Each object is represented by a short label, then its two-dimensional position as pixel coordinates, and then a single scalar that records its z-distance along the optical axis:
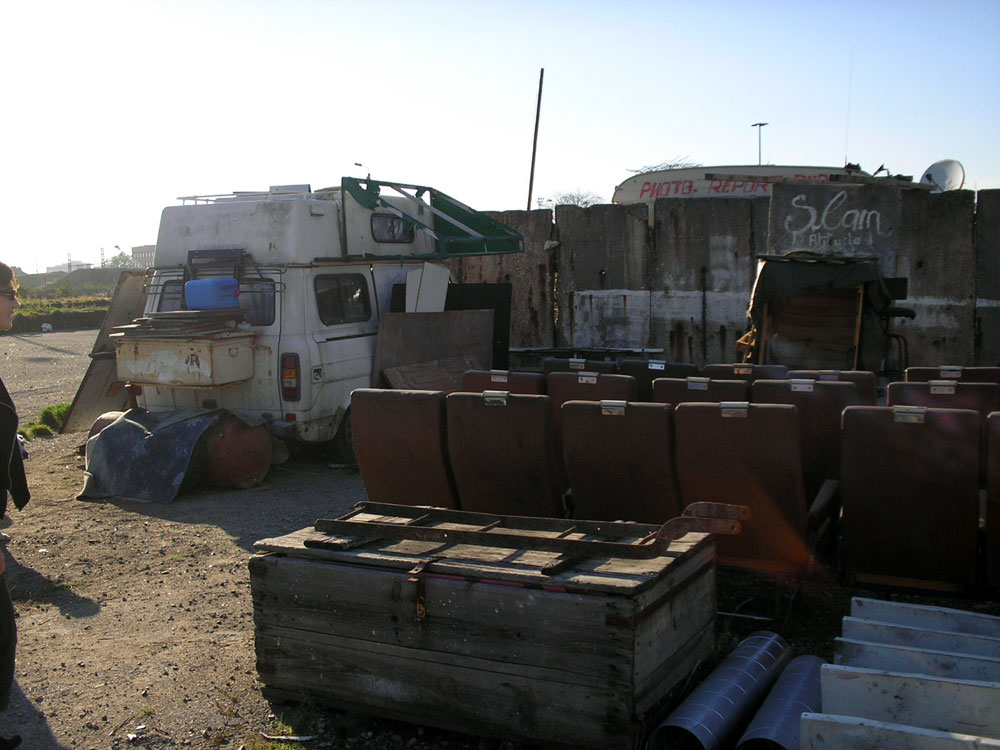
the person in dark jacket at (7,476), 3.70
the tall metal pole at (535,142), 16.58
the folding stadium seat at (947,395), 5.66
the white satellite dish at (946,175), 13.80
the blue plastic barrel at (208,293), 8.46
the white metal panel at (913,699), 2.96
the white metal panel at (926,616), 3.67
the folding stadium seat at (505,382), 6.61
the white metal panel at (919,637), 3.51
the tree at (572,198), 28.83
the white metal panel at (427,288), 10.08
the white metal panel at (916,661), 3.30
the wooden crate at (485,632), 3.34
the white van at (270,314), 8.34
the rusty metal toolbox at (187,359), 8.09
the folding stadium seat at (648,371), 7.32
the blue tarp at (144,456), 7.98
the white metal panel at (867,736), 2.79
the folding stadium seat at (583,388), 6.04
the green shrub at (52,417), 11.69
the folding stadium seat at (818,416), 5.59
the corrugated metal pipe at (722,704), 3.33
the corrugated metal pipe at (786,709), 3.20
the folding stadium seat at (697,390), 5.86
